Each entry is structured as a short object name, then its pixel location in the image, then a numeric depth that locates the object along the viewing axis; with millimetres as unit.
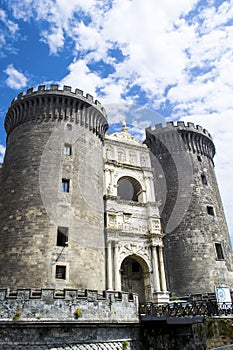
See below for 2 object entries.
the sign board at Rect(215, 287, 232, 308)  14896
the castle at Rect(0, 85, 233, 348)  20328
